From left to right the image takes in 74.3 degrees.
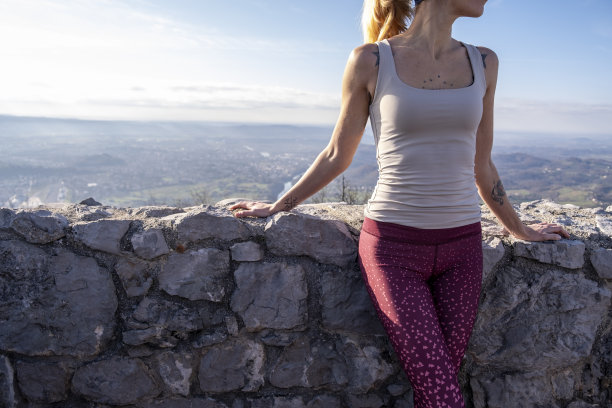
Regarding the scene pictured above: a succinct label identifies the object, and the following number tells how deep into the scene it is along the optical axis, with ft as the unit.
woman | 5.52
